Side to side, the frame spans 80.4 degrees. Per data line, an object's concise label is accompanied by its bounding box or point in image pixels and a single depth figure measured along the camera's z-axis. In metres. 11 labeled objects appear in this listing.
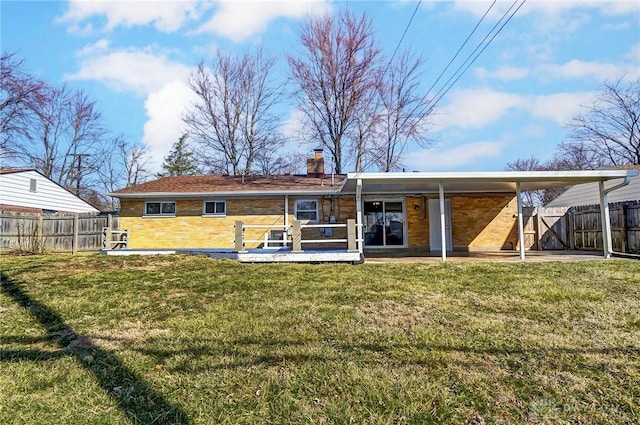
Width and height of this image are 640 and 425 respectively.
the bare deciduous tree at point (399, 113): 22.94
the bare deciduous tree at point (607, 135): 29.27
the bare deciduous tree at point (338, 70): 22.33
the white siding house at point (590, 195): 18.34
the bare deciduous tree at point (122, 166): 35.22
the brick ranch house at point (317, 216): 15.04
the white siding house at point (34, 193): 20.00
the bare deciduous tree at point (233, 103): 25.05
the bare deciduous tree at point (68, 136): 29.55
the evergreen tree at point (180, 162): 34.94
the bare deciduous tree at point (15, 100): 21.53
